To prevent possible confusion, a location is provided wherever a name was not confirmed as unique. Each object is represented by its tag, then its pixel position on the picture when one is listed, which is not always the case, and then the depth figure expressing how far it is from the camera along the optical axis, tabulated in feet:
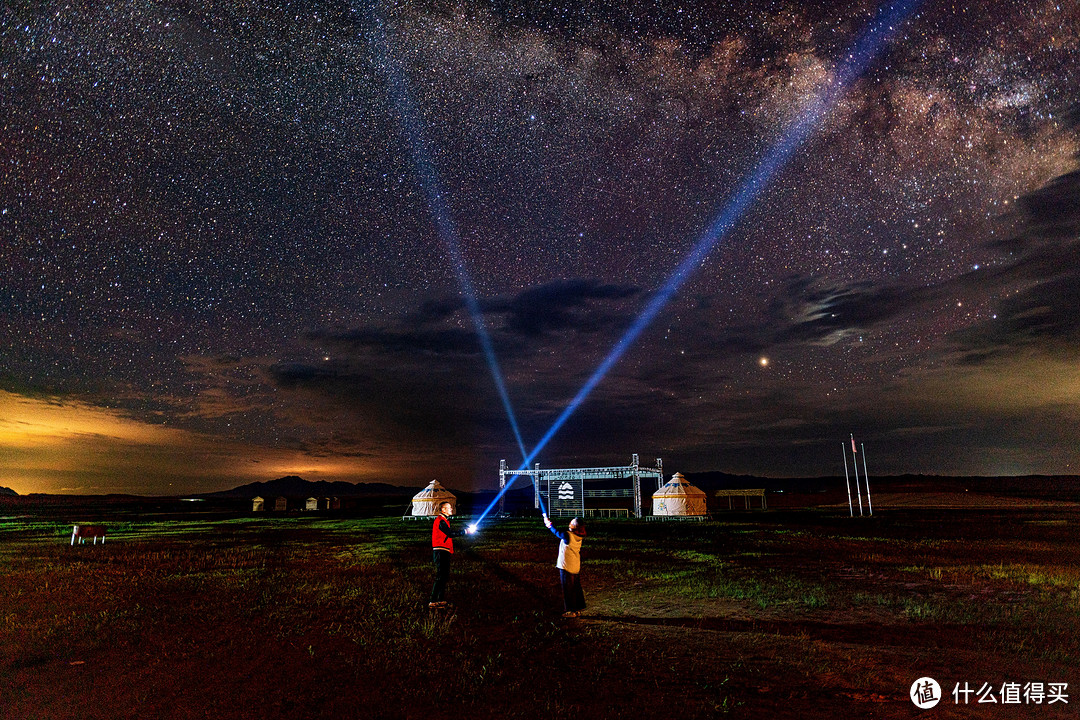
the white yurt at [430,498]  183.73
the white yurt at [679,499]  163.32
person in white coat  34.47
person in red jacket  36.86
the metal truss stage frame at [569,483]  168.66
